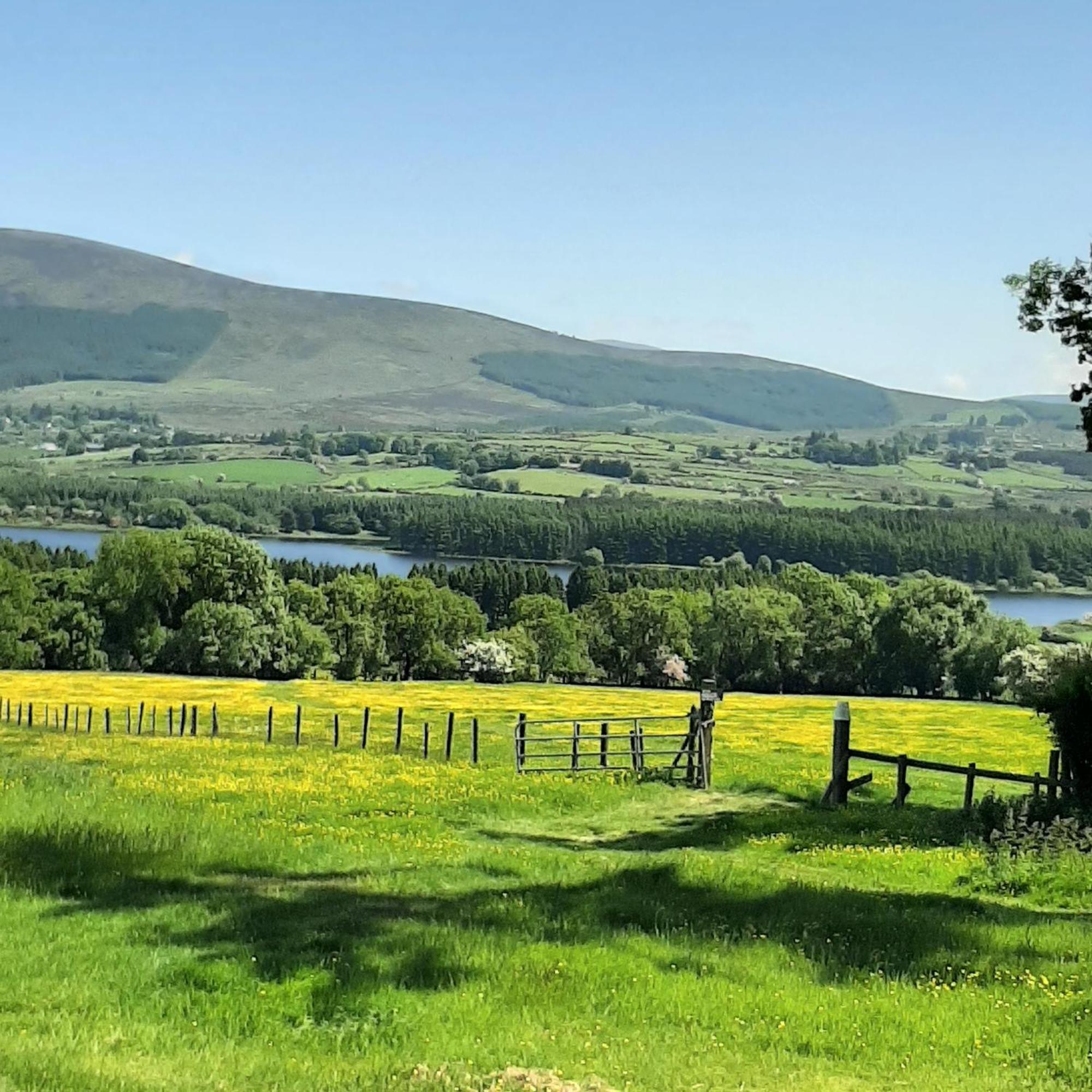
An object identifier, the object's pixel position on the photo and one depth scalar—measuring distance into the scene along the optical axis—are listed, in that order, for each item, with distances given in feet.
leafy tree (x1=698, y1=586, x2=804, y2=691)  423.64
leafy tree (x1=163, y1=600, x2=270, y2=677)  339.16
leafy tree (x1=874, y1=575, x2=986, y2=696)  394.52
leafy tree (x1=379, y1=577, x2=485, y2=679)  417.49
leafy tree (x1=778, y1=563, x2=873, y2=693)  417.08
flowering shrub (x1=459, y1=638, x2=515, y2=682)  406.00
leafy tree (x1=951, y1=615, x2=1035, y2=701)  375.86
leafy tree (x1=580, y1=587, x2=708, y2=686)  435.90
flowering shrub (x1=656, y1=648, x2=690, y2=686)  425.28
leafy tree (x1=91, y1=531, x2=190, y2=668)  361.92
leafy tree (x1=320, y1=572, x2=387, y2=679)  404.16
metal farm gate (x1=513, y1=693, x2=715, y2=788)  91.35
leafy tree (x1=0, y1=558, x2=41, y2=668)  350.23
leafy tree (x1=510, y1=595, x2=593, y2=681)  437.99
